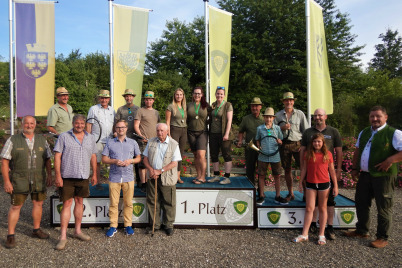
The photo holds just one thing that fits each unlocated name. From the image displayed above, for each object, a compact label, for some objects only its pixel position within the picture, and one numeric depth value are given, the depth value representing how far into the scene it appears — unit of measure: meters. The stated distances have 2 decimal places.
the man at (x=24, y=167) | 3.99
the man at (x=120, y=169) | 4.37
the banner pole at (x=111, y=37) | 7.95
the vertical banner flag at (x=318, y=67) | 7.28
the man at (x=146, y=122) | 5.20
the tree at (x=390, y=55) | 46.41
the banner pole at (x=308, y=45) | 7.12
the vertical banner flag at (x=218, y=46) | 7.65
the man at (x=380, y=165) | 4.07
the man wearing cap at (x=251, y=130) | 5.28
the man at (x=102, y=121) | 5.32
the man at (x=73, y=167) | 4.07
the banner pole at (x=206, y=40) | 7.50
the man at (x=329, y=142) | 4.45
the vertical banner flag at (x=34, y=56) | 6.88
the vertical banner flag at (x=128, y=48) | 7.96
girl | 4.18
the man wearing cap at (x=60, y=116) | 4.96
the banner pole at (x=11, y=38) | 6.95
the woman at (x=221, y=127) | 5.35
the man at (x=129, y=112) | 5.36
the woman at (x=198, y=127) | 5.27
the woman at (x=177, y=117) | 5.20
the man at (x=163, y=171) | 4.46
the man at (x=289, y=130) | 5.03
